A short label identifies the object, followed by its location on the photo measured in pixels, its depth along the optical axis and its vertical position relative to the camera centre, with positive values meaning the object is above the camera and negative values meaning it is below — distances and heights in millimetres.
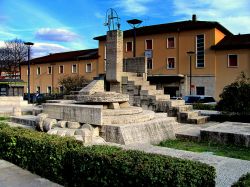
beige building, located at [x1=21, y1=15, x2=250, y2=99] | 25179 +4490
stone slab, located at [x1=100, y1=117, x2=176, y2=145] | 5796 -1168
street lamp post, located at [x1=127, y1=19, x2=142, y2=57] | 12630 +3976
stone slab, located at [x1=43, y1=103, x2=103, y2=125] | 6198 -661
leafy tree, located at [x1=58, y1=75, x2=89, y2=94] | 17332 +655
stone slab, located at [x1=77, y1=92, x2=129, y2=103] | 6767 -225
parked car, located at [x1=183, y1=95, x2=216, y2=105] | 19221 -770
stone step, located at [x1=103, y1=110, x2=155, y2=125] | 6311 -835
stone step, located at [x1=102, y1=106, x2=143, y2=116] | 6512 -631
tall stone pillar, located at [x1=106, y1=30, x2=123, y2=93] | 10083 +1472
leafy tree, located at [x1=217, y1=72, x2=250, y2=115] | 9182 -370
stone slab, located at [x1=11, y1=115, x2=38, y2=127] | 7957 -1113
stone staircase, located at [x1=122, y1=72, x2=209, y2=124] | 9138 -453
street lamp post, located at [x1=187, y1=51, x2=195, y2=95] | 25598 +2451
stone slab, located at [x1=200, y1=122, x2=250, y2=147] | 5985 -1246
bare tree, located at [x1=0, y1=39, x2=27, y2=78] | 45192 +7456
